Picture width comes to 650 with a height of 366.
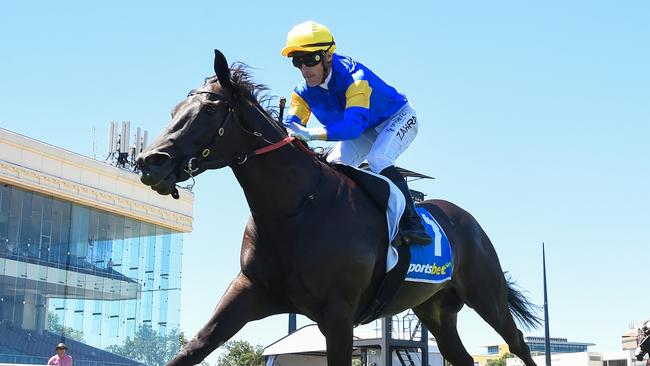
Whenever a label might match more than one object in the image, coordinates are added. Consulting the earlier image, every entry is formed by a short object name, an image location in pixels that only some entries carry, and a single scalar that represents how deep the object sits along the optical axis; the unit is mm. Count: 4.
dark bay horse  5801
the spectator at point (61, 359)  15406
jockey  6504
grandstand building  38750
